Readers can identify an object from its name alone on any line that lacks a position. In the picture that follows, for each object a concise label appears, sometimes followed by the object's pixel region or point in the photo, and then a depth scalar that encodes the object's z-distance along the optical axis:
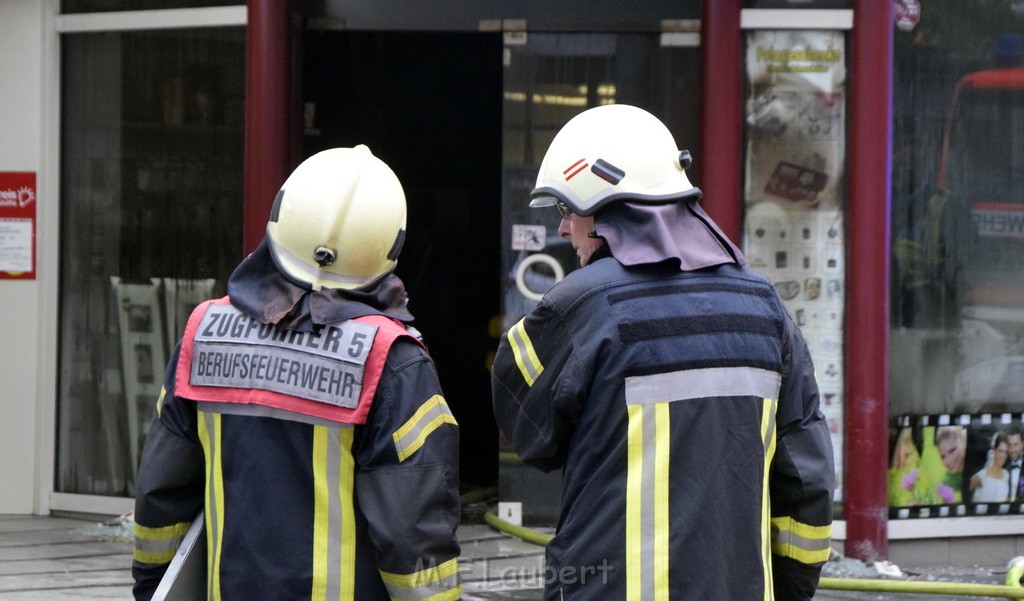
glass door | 14.09
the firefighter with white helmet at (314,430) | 5.32
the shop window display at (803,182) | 13.40
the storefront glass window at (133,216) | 14.45
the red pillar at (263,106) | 13.74
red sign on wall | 14.62
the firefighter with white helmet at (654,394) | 5.05
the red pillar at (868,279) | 13.14
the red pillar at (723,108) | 13.28
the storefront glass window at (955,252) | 13.65
